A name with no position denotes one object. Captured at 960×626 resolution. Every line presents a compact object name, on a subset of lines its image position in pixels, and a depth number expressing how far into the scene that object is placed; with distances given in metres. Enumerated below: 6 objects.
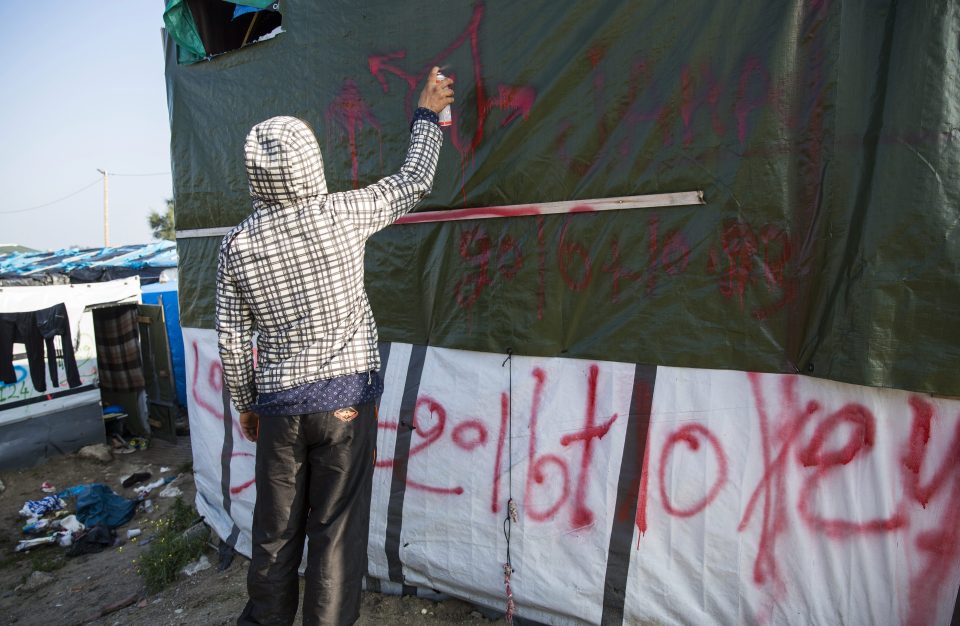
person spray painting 2.24
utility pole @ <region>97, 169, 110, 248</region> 35.34
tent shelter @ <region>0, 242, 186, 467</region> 7.04
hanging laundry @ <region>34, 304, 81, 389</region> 7.29
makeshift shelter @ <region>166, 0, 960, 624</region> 2.02
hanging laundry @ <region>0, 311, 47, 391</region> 6.88
